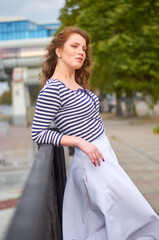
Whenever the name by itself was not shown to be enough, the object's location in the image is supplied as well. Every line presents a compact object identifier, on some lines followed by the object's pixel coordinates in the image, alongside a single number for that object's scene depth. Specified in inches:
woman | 82.4
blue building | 4082.2
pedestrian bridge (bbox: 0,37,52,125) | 1242.5
